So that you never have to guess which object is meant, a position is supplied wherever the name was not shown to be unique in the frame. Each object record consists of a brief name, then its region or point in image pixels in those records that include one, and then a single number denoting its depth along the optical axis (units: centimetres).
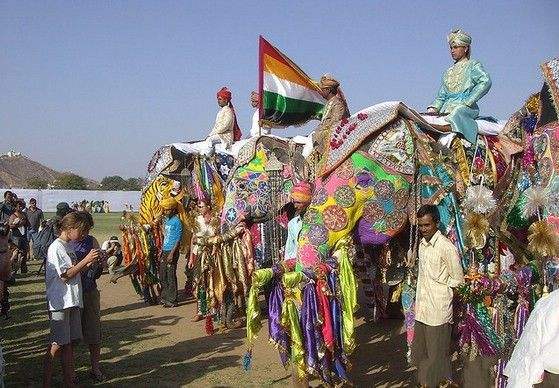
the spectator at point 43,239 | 1119
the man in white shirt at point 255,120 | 858
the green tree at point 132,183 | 8581
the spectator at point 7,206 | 1280
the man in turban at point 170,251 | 938
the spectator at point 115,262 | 1194
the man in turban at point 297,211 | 532
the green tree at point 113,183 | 8969
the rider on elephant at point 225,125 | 951
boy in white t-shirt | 512
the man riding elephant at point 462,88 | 564
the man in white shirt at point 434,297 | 446
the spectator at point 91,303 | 561
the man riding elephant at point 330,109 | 544
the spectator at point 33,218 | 1504
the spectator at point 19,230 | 1255
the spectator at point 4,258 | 510
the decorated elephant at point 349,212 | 444
